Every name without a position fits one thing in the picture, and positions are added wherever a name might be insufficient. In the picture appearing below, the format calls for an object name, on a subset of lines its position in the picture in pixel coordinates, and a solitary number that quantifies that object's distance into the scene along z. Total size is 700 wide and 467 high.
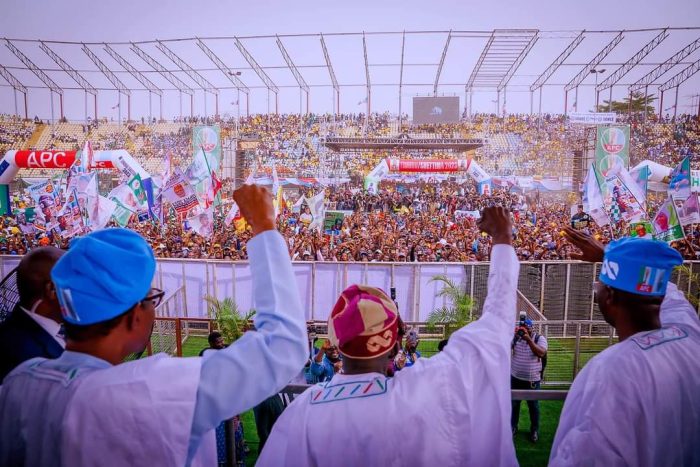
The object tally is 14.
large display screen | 27.36
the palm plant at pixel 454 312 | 6.73
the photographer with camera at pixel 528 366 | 4.88
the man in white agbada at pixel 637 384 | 1.24
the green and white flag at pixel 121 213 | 9.91
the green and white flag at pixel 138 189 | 10.40
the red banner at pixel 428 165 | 20.38
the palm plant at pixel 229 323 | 6.39
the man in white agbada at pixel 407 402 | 1.12
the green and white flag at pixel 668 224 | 7.33
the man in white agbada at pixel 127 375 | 0.91
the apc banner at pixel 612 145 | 16.06
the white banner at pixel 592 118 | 22.44
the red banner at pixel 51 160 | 12.74
